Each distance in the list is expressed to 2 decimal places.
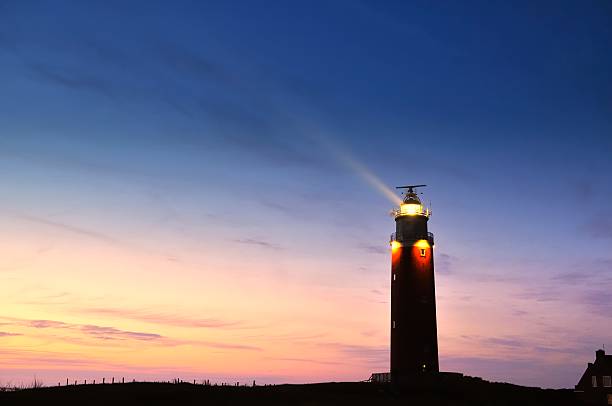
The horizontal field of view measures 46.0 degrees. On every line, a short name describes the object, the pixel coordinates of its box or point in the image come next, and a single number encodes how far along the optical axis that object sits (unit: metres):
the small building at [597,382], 81.31
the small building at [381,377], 69.81
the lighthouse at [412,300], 67.38
